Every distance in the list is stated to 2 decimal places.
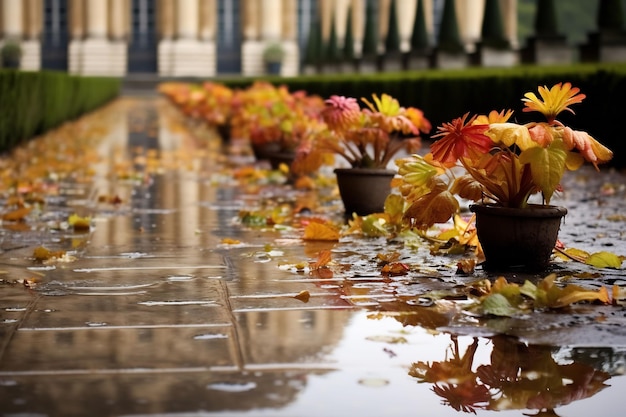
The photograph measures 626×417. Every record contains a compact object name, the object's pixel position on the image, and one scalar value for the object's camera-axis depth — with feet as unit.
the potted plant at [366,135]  24.31
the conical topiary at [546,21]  70.44
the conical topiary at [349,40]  137.28
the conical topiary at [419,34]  100.99
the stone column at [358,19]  202.73
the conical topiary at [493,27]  80.89
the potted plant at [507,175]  16.94
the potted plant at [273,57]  198.08
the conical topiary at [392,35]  112.47
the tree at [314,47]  163.22
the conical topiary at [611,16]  59.21
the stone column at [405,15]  199.31
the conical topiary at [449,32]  89.04
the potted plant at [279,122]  36.32
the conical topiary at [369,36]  125.70
